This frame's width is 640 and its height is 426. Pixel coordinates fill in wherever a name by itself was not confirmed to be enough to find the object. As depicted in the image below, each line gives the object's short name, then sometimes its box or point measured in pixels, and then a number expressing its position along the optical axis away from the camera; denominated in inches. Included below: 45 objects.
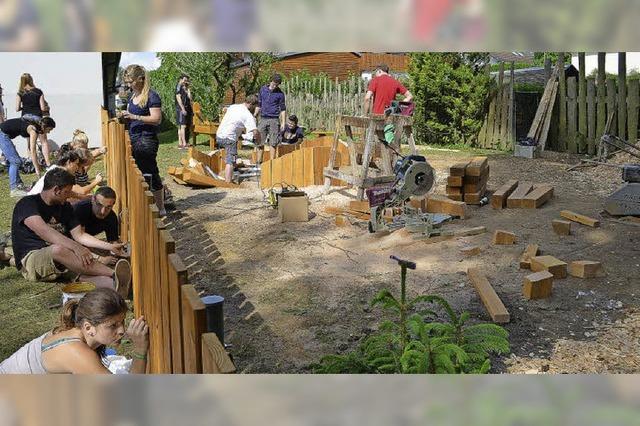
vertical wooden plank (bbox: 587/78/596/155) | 556.4
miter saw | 299.1
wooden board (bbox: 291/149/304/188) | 423.2
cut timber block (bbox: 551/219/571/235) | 302.4
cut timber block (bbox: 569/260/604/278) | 245.0
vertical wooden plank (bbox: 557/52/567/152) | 575.7
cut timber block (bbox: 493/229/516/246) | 289.0
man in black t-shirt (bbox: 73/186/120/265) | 246.8
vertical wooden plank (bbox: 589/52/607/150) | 548.4
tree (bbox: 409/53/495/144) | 639.8
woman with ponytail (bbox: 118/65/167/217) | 309.3
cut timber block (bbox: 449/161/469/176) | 356.5
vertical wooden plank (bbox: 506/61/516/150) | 619.6
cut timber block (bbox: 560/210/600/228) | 311.4
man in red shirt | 415.5
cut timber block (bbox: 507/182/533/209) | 354.0
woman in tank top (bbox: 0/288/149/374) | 114.8
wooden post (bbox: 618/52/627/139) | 531.2
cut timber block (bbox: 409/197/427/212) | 343.3
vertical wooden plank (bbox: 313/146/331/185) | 427.8
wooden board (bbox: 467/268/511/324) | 205.6
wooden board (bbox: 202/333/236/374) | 55.6
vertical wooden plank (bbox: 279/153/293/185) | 422.3
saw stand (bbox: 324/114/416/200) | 362.3
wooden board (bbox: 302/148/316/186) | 424.5
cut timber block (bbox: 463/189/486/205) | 360.5
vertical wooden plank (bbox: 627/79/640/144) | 529.0
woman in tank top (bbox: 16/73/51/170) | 428.1
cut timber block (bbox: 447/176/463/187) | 358.0
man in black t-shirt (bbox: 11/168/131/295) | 217.6
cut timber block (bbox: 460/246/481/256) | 277.3
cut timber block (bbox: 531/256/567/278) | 244.1
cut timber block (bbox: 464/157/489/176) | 358.6
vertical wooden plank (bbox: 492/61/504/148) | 635.5
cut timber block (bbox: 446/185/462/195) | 361.7
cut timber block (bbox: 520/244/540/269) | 257.9
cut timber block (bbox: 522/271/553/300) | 225.3
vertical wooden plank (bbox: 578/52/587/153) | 561.9
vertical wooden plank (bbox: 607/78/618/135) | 541.0
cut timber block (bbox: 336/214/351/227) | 333.1
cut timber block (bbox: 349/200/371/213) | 346.6
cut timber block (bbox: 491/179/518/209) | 354.6
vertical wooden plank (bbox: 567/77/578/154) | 570.6
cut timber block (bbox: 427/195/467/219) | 336.5
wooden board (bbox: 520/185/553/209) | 351.9
